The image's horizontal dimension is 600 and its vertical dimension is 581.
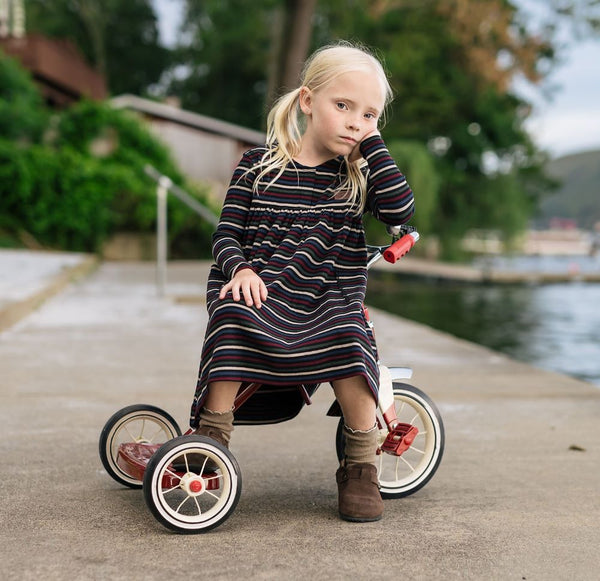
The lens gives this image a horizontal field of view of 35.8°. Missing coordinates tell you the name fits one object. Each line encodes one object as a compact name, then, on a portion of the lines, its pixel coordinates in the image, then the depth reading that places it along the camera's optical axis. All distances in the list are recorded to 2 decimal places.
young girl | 2.42
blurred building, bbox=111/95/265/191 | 28.75
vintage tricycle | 2.37
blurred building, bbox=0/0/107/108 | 22.94
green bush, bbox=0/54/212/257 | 20.02
